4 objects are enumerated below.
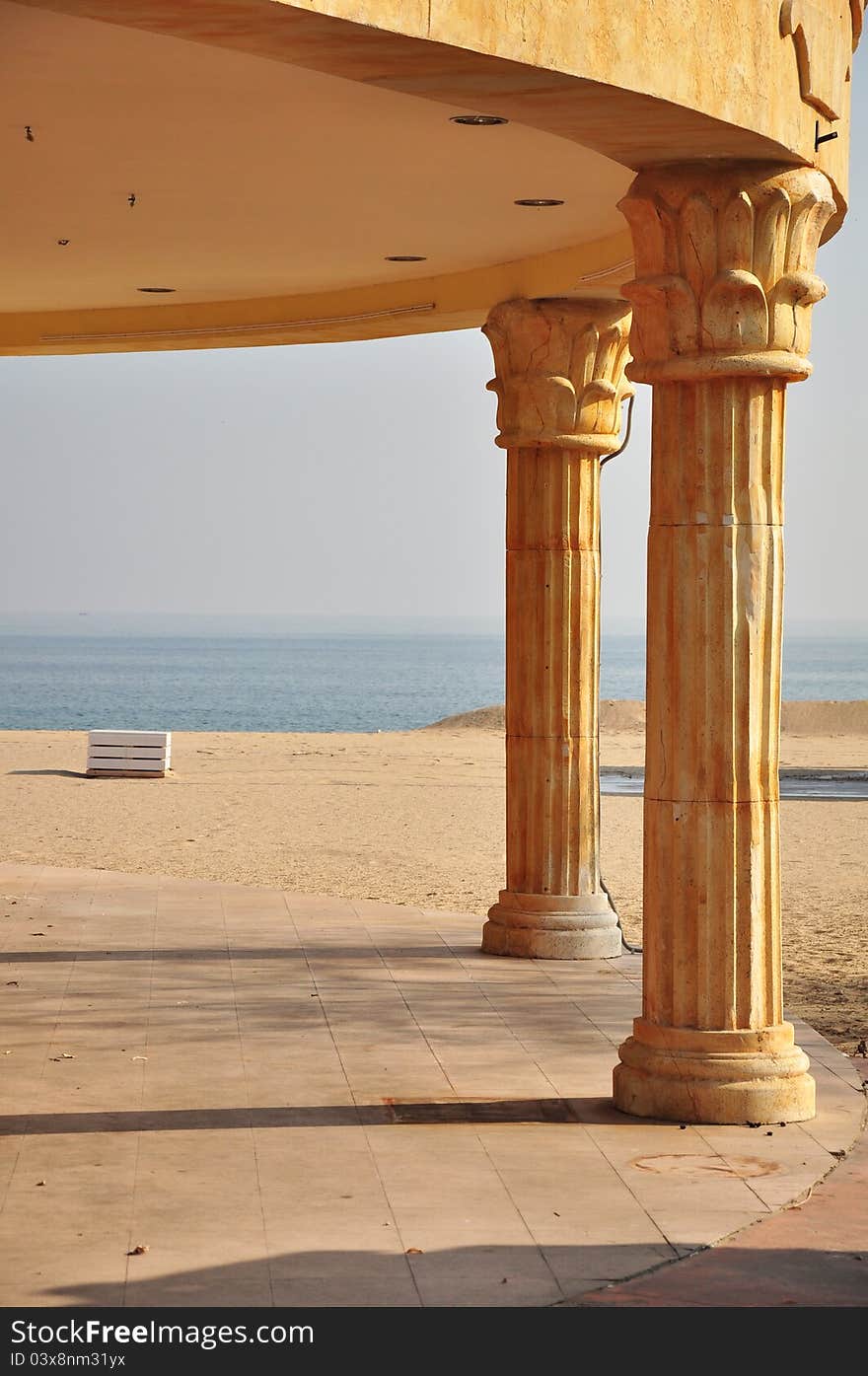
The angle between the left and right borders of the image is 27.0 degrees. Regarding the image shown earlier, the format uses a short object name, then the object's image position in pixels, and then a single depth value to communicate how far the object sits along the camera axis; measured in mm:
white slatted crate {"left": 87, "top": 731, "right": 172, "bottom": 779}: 28000
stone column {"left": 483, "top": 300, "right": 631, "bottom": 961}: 11758
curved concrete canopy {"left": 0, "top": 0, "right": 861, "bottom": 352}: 6203
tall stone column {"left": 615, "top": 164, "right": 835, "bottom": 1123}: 7699
